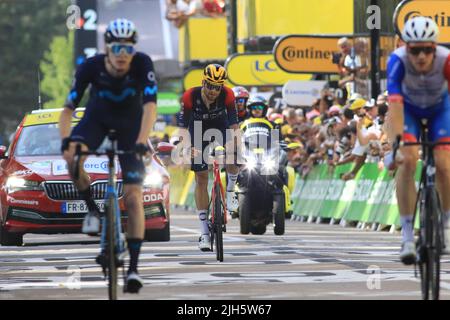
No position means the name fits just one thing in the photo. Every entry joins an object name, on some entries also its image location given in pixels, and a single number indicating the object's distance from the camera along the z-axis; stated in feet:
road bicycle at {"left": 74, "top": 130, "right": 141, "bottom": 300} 38.91
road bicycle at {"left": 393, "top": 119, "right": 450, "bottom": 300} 37.73
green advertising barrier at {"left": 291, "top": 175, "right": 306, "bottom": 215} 99.60
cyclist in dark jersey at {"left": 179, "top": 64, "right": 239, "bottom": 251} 56.65
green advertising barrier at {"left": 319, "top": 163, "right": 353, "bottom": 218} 89.88
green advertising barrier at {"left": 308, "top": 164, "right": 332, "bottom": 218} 93.40
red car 62.64
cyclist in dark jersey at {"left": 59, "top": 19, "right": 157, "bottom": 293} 40.01
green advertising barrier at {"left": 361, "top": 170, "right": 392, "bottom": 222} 81.00
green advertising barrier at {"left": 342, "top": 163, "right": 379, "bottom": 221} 83.76
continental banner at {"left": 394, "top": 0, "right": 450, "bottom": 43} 80.85
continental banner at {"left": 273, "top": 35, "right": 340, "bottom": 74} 110.21
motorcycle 72.28
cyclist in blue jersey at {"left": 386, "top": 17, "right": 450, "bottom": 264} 39.70
